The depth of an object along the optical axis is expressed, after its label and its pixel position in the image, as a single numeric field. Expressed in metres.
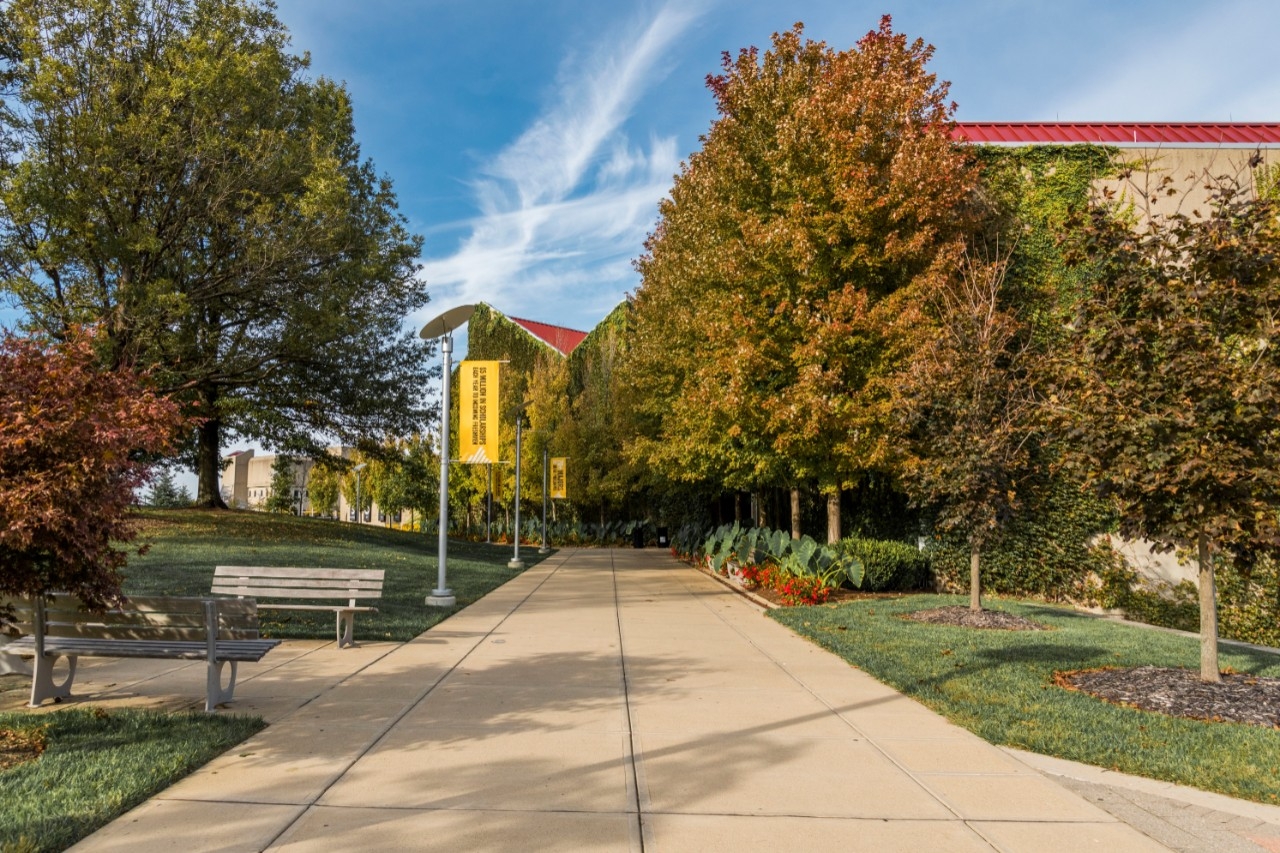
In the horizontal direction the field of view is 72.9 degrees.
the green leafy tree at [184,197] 17.62
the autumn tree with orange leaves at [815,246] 14.51
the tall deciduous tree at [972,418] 11.77
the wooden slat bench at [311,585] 9.41
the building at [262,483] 65.90
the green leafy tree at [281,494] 64.50
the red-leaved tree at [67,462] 4.80
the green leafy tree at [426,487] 44.22
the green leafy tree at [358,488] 57.73
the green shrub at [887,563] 15.87
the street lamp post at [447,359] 13.52
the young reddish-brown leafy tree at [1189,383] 6.66
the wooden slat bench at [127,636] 6.17
